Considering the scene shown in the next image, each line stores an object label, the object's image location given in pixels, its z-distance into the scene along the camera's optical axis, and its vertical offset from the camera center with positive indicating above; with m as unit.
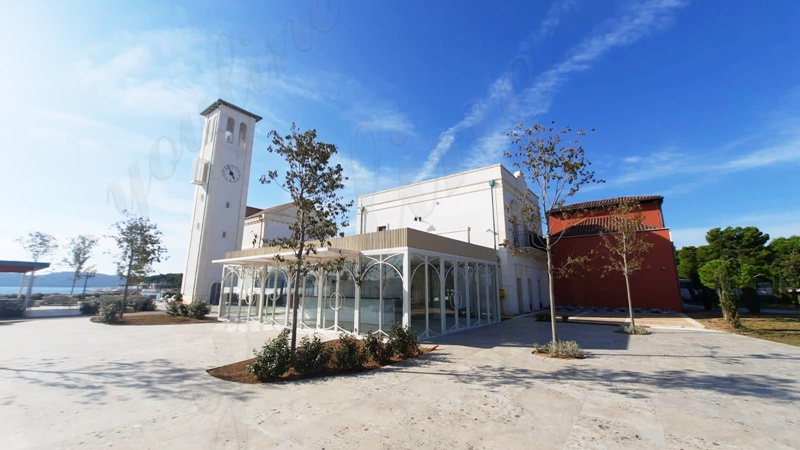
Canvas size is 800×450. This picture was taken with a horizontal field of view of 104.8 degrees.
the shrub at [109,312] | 16.02 -1.46
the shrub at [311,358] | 7.03 -1.66
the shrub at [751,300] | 20.41 -0.74
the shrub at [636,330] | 12.33 -1.66
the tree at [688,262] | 35.78 +2.97
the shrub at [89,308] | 21.20 -1.66
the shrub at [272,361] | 6.67 -1.66
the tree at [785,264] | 25.55 +2.14
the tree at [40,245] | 29.89 +3.67
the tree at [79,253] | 31.67 +3.09
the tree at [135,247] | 18.17 +2.19
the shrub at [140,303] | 22.34 -1.43
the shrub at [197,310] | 18.19 -1.49
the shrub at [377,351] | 8.07 -1.69
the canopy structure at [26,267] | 22.10 +1.13
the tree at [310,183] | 7.96 +2.60
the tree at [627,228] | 13.95 +2.71
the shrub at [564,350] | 8.57 -1.74
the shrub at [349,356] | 7.36 -1.68
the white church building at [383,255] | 11.59 +1.40
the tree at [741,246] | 29.37 +4.27
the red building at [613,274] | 20.55 +1.14
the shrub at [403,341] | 8.59 -1.53
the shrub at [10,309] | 19.03 -1.62
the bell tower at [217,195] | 29.80 +9.12
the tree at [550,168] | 9.66 +3.72
